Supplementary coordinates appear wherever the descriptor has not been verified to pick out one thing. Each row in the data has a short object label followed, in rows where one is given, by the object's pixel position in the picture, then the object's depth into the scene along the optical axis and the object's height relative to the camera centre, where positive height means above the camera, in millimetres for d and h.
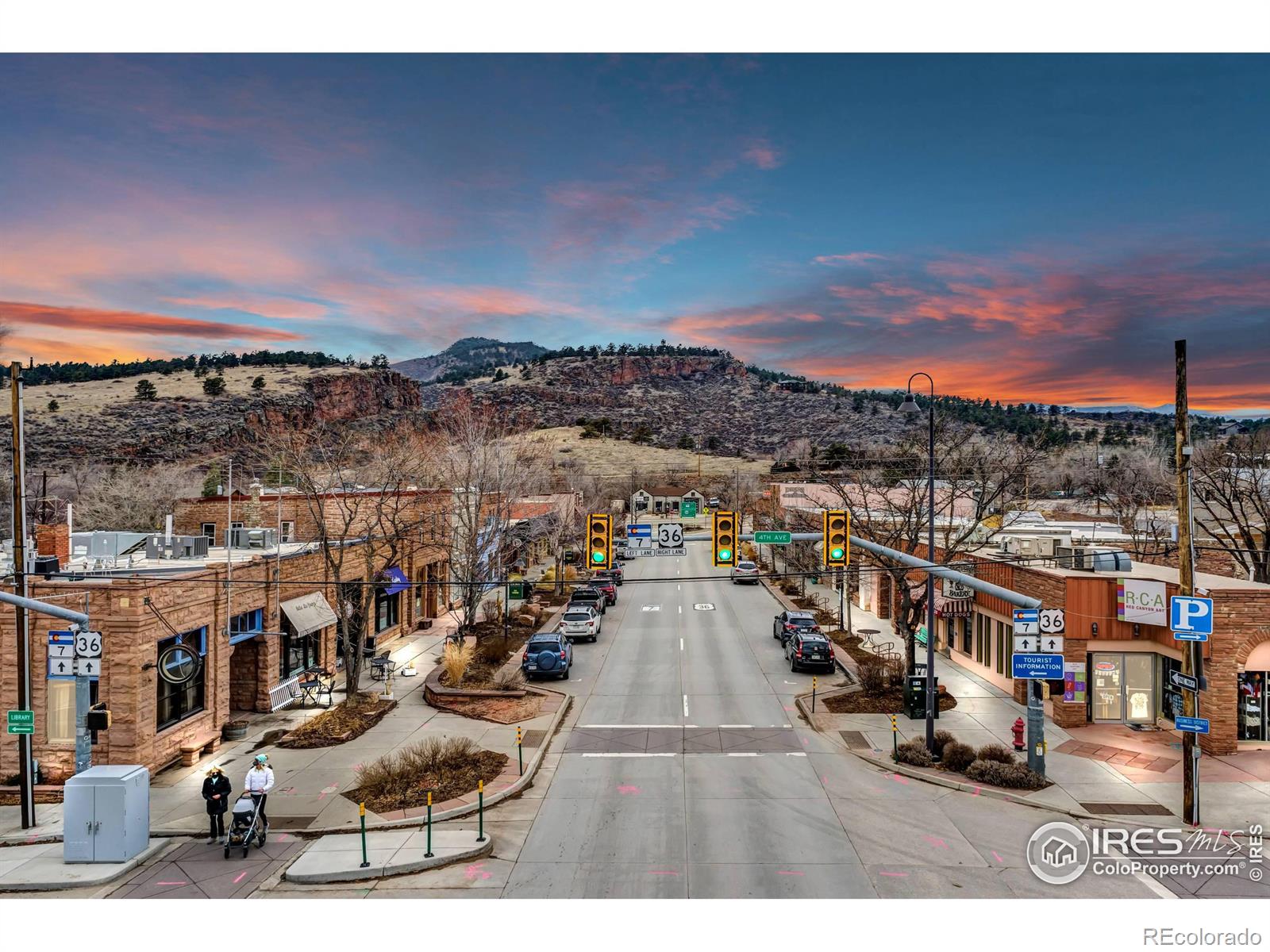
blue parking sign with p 14227 -2797
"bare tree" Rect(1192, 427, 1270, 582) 30656 -350
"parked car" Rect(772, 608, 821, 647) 30703 -6467
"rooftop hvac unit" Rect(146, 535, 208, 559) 23375 -2361
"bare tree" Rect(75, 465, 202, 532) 45125 -1589
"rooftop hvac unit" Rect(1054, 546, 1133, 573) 21672 -2640
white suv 34000 -7147
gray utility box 12898 -6313
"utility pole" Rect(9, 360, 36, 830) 14562 -2171
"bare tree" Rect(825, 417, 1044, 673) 25594 -634
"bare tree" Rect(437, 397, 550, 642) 32344 -381
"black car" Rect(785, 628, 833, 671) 27453 -6817
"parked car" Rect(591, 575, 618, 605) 44306 -6986
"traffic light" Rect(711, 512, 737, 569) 18156 -1533
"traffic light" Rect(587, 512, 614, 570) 18375 -1618
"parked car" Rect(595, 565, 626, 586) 50278 -7042
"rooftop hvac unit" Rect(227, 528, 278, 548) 26125 -2346
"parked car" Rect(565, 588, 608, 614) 39969 -7008
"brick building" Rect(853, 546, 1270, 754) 18734 -4967
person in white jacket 13797 -5988
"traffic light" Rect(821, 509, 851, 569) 17062 -1438
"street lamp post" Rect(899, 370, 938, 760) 17953 -3651
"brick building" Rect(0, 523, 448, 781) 16844 -4791
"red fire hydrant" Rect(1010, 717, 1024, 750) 18719 -6768
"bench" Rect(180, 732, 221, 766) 18391 -7219
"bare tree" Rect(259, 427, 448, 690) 24016 -1546
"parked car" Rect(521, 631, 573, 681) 26812 -6921
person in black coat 13609 -6146
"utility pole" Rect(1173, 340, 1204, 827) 14469 -1821
